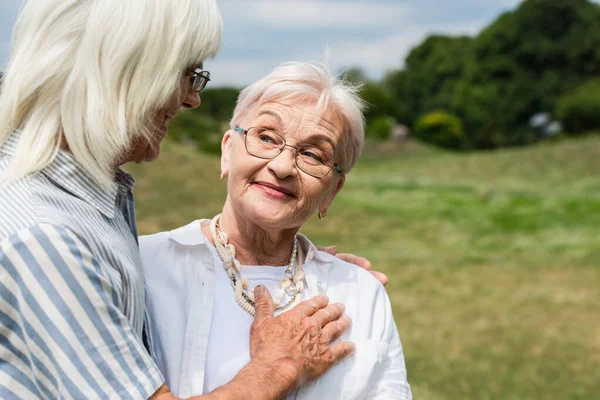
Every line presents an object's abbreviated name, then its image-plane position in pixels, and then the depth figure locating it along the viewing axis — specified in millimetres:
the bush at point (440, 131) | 46862
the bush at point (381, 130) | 34031
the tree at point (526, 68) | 48188
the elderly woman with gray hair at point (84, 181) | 1347
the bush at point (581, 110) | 39312
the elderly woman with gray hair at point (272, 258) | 2125
